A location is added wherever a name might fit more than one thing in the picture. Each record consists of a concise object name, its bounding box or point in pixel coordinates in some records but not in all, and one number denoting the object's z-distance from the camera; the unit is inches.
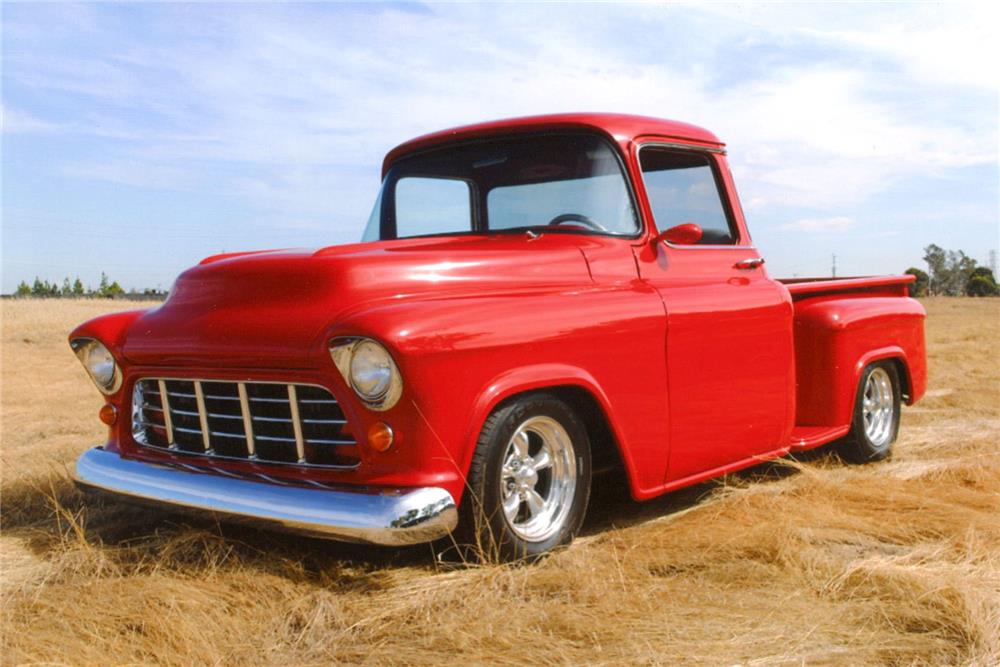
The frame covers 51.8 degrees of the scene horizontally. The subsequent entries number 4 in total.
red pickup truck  131.4
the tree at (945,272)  2436.0
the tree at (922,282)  2071.9
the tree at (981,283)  2059.5
